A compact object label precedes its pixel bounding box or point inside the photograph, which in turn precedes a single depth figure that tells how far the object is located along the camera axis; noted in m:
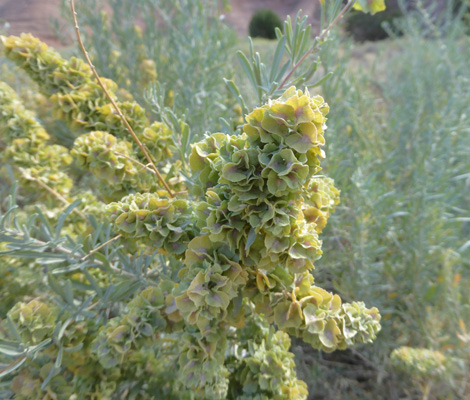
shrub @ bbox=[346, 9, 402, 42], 11.26
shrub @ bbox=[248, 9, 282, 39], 11.32
